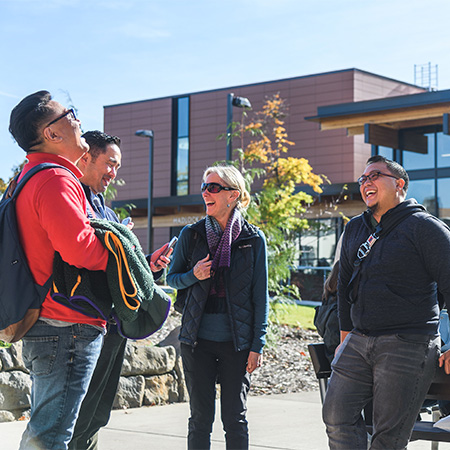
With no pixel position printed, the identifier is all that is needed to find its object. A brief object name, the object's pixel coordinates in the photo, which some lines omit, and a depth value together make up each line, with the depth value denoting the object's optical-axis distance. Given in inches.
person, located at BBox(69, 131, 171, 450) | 153.4
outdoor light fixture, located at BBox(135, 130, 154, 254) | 1076.0
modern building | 964.0
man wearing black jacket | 151.9
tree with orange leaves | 498.9
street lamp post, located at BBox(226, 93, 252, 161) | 646.7
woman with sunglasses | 172.9
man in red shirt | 116.6
